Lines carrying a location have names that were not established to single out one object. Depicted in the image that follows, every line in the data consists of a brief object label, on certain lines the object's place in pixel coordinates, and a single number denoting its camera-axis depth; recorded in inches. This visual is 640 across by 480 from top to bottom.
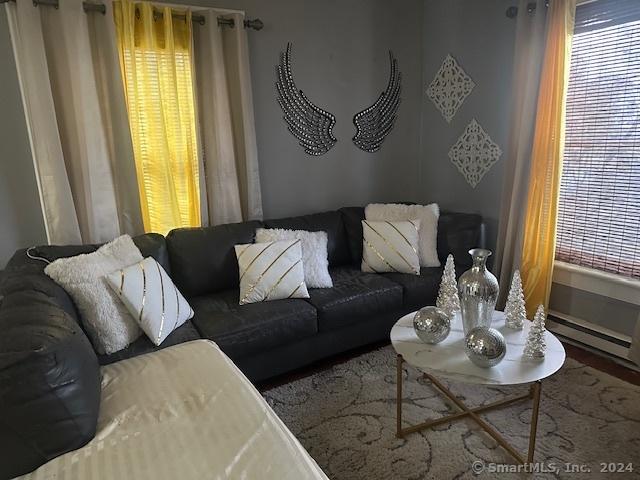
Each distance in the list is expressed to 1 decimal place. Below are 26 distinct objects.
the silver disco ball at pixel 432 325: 73.0
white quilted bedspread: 44.2
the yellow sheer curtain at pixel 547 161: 101.0
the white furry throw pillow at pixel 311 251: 105.0
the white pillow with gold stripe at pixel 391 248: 113.3
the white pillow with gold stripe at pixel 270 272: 96.9
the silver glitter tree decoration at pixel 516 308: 77.0
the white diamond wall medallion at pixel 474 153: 126.9
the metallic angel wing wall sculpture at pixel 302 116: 120.9
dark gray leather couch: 44.7
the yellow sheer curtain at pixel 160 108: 97.3
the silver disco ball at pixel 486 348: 65.2
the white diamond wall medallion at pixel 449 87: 131.5
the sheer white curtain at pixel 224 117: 106.6
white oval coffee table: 64.7
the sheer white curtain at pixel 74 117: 88.3
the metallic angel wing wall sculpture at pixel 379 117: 137.9
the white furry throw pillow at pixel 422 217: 118.5
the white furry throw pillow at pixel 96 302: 74.7
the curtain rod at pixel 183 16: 87.8
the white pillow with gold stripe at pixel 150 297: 77.5
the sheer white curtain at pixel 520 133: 106.7
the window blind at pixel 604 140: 95.4
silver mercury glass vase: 72.3
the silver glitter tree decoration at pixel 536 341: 67.9
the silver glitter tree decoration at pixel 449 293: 82.8
